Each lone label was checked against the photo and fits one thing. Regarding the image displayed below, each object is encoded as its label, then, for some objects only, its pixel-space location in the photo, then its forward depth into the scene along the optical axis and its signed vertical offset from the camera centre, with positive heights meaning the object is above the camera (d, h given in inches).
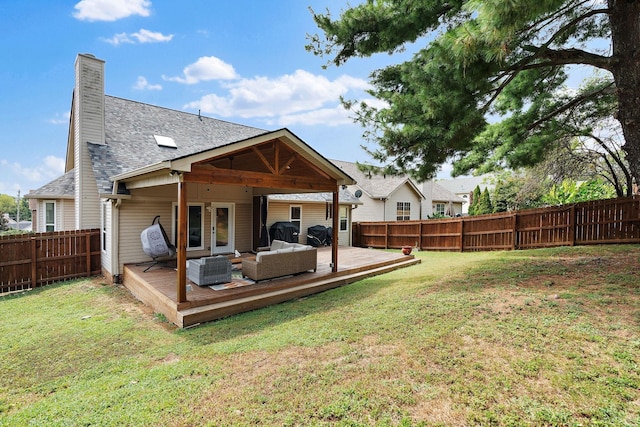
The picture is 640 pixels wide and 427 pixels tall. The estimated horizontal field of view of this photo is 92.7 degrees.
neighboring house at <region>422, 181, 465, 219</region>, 1003.9 +35.0
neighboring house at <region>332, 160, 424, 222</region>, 852.0 +34.4
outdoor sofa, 289.1 -53.3
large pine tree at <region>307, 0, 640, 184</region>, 204.5 +108.9
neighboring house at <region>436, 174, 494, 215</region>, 1710.5 +151.8
